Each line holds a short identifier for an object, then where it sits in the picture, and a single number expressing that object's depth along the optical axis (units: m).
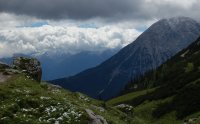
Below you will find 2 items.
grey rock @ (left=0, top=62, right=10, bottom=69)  45.36
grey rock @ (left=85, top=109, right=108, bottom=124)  27.96
